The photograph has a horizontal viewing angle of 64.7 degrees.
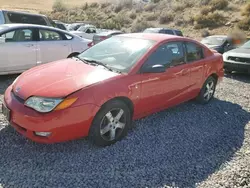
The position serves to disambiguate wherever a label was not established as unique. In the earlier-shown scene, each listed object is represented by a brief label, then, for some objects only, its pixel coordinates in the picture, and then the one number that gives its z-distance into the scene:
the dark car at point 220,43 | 9.32
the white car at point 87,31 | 12.90
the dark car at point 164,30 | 11.02
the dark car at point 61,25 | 13.06
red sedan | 2.35
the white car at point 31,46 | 4.56
